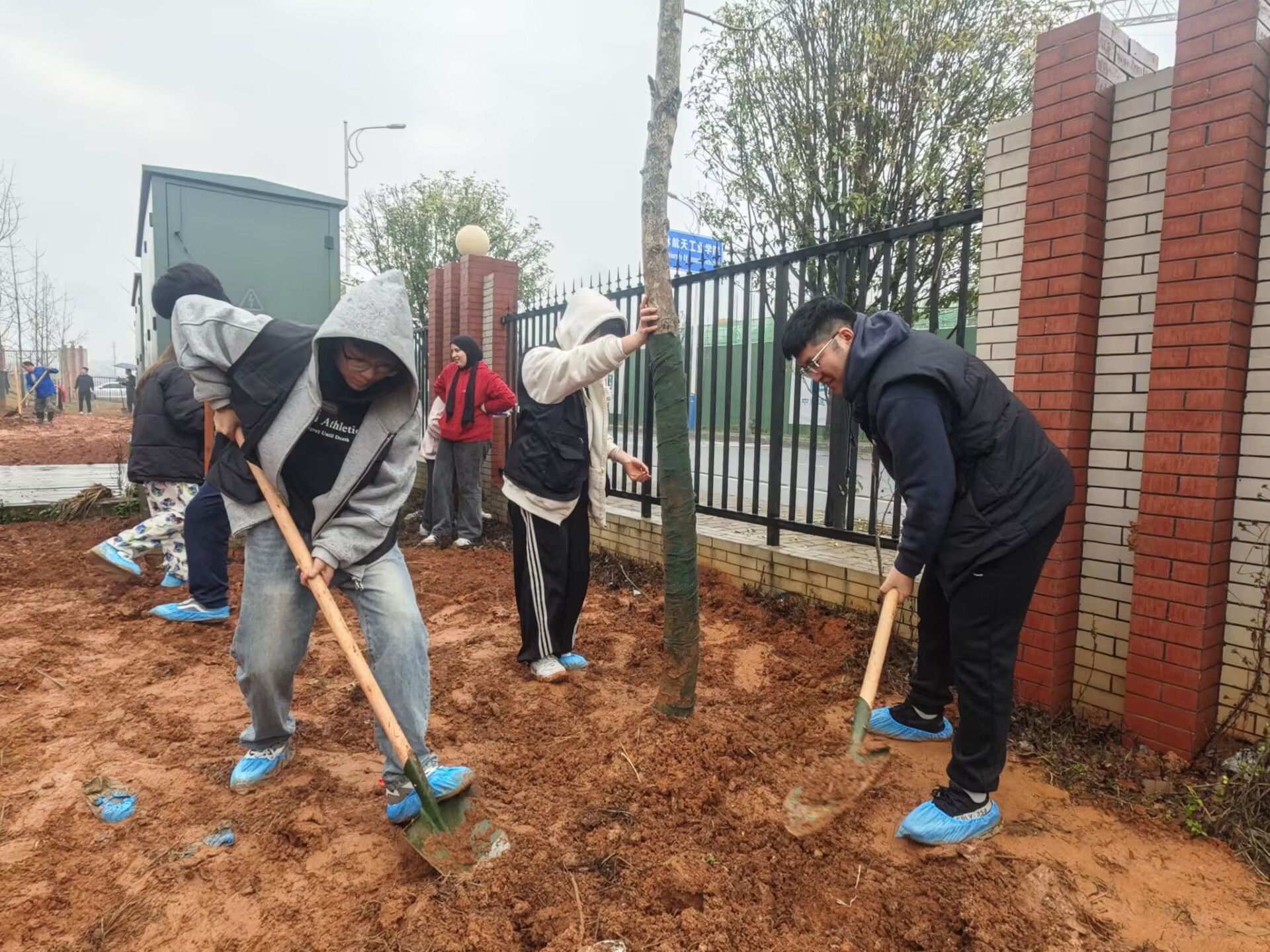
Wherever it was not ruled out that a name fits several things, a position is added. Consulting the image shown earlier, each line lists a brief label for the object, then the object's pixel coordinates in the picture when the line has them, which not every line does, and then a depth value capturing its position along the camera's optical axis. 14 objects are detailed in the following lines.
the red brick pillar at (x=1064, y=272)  2.80
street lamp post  15.88
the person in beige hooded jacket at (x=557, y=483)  3.50
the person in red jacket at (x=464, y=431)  6.42
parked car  39.98
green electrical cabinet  6.55
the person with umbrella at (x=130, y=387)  20.57
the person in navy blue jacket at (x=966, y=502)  2.17
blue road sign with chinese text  12.38
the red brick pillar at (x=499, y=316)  7.68
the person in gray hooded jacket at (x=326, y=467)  2.32
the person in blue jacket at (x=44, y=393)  17.94
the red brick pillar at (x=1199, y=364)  2.41
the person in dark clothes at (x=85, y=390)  26.53
